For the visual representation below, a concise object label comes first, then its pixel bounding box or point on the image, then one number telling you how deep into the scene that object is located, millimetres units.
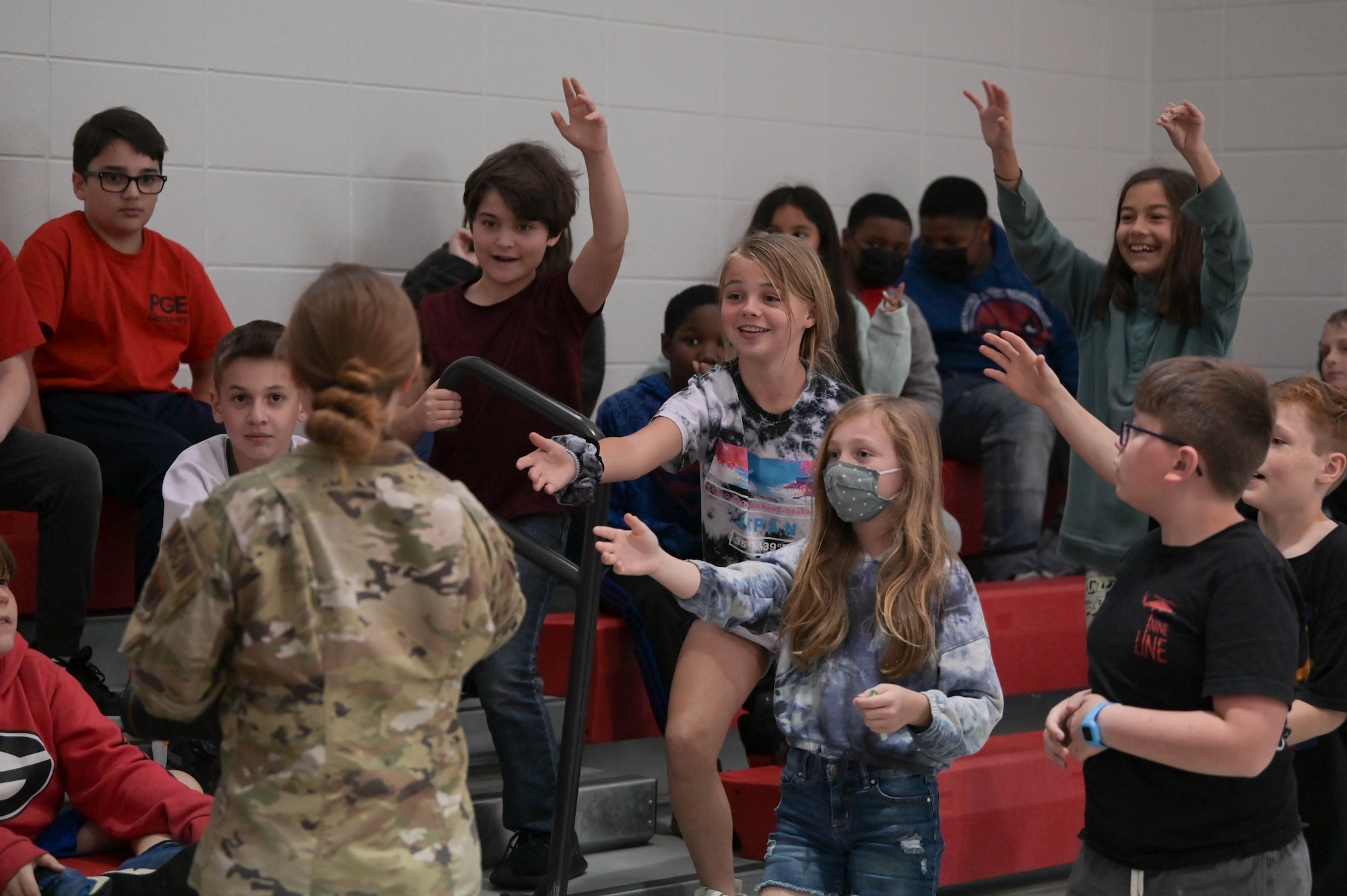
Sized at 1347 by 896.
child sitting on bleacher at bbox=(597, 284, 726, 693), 6836
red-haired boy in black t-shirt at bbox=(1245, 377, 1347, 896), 4586
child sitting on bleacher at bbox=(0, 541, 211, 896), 4961
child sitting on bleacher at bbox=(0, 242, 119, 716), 6102
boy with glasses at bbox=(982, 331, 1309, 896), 3717
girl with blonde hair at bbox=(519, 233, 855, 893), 5262
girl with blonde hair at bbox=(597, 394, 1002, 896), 4668
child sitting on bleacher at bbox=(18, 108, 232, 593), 6793
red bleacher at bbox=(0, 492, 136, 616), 6809
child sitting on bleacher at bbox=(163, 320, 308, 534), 5324
